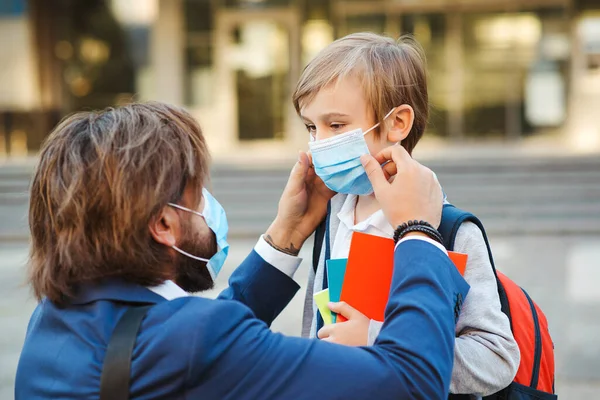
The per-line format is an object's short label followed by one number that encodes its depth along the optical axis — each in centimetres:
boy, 192
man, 175
